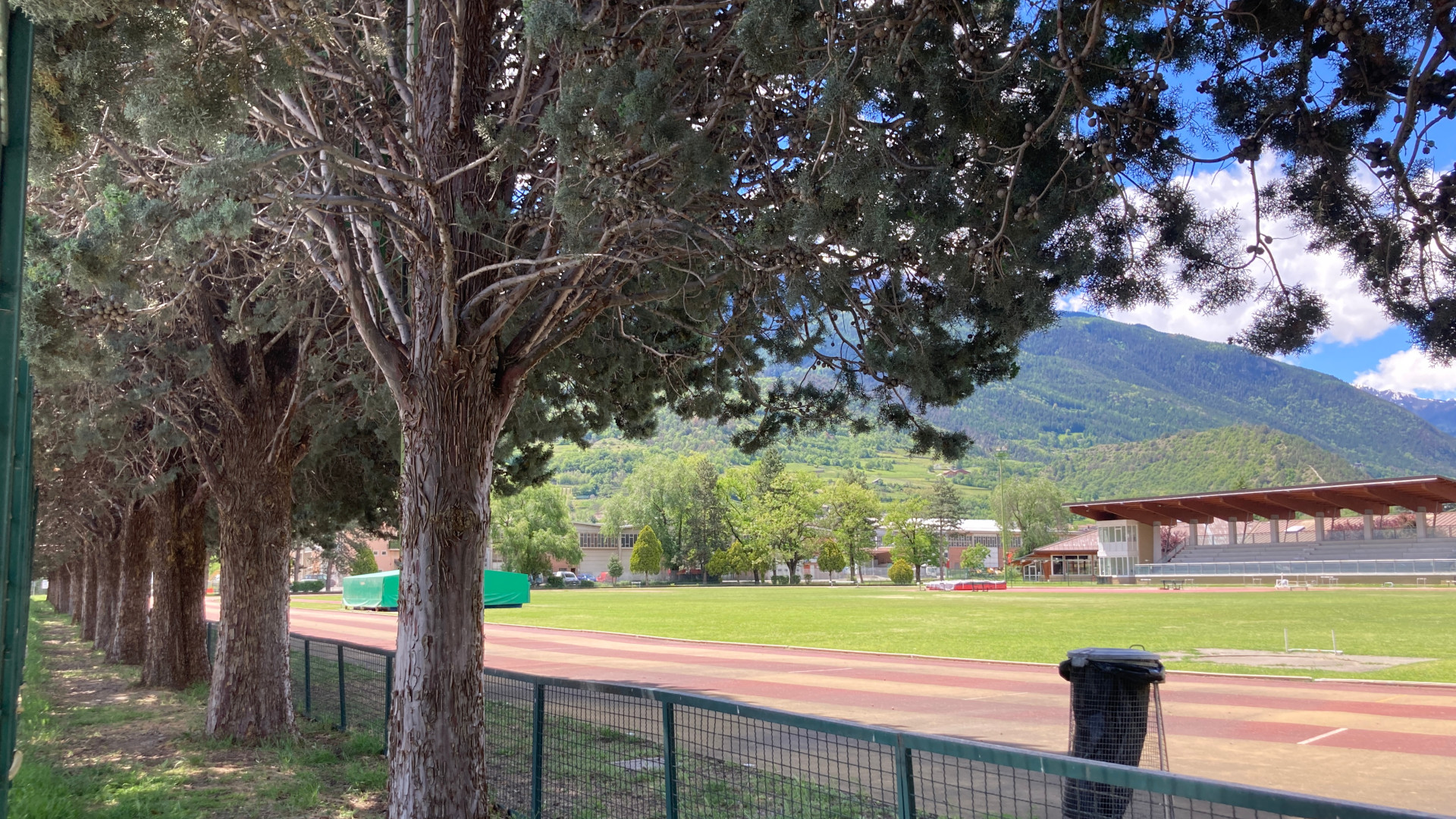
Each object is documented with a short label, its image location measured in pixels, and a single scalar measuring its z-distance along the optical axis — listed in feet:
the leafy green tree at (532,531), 302.66
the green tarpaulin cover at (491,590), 186.39
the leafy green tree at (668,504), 377.09
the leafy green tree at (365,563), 307.78
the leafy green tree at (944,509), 416.03
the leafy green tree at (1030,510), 466.70
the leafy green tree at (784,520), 361.71
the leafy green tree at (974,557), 434.30
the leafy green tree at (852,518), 365.40
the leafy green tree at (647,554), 351.46
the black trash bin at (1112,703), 21.15
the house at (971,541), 518.37
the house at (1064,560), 358.43
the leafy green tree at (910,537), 362.12
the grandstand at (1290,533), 217.36
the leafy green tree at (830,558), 362.53
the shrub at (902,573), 341.00
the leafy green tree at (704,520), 378.53
